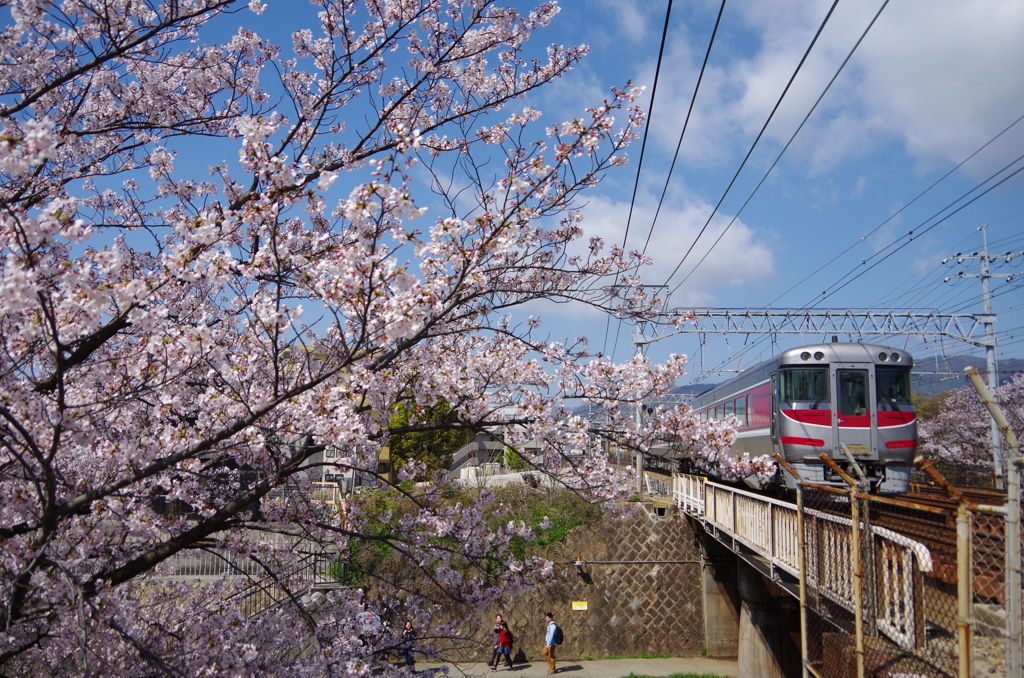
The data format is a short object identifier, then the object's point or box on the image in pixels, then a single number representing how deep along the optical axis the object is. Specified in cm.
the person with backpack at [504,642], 1638
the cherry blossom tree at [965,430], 2994
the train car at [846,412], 1338
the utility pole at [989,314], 2236
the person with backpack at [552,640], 1698
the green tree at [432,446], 2531
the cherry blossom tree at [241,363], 365
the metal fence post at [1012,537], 335
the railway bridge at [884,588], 375
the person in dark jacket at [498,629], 1617
